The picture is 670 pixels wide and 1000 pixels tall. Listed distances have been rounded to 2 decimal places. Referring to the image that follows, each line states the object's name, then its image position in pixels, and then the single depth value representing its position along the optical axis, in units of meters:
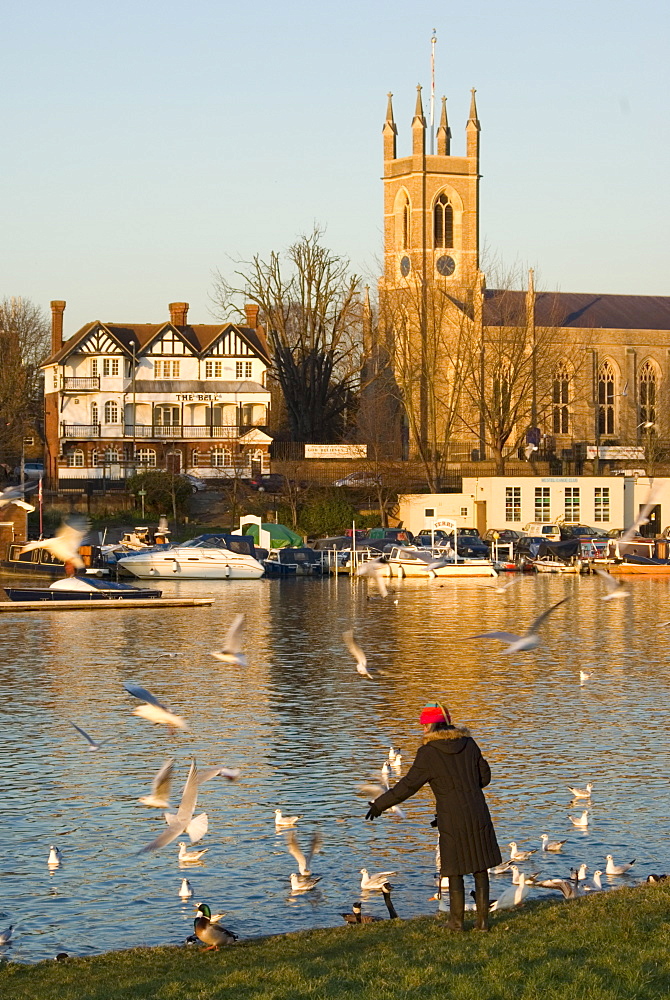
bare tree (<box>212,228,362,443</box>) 107.69
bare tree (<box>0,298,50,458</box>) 95.34
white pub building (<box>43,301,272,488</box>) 97.81
